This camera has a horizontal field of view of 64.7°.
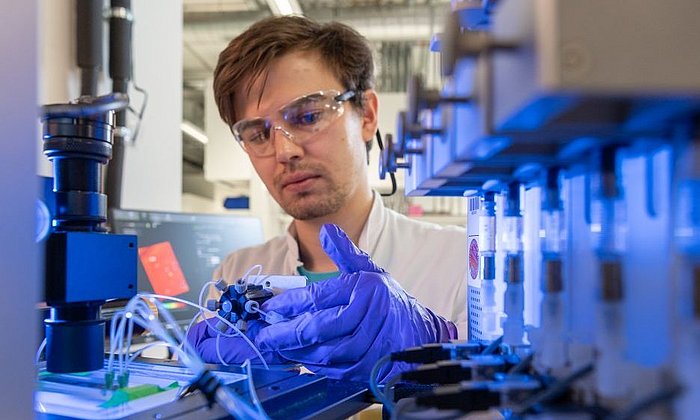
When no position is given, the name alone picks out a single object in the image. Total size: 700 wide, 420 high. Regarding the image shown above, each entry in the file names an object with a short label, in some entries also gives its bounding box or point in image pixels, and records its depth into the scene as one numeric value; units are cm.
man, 147
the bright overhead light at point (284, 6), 278
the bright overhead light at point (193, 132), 520
